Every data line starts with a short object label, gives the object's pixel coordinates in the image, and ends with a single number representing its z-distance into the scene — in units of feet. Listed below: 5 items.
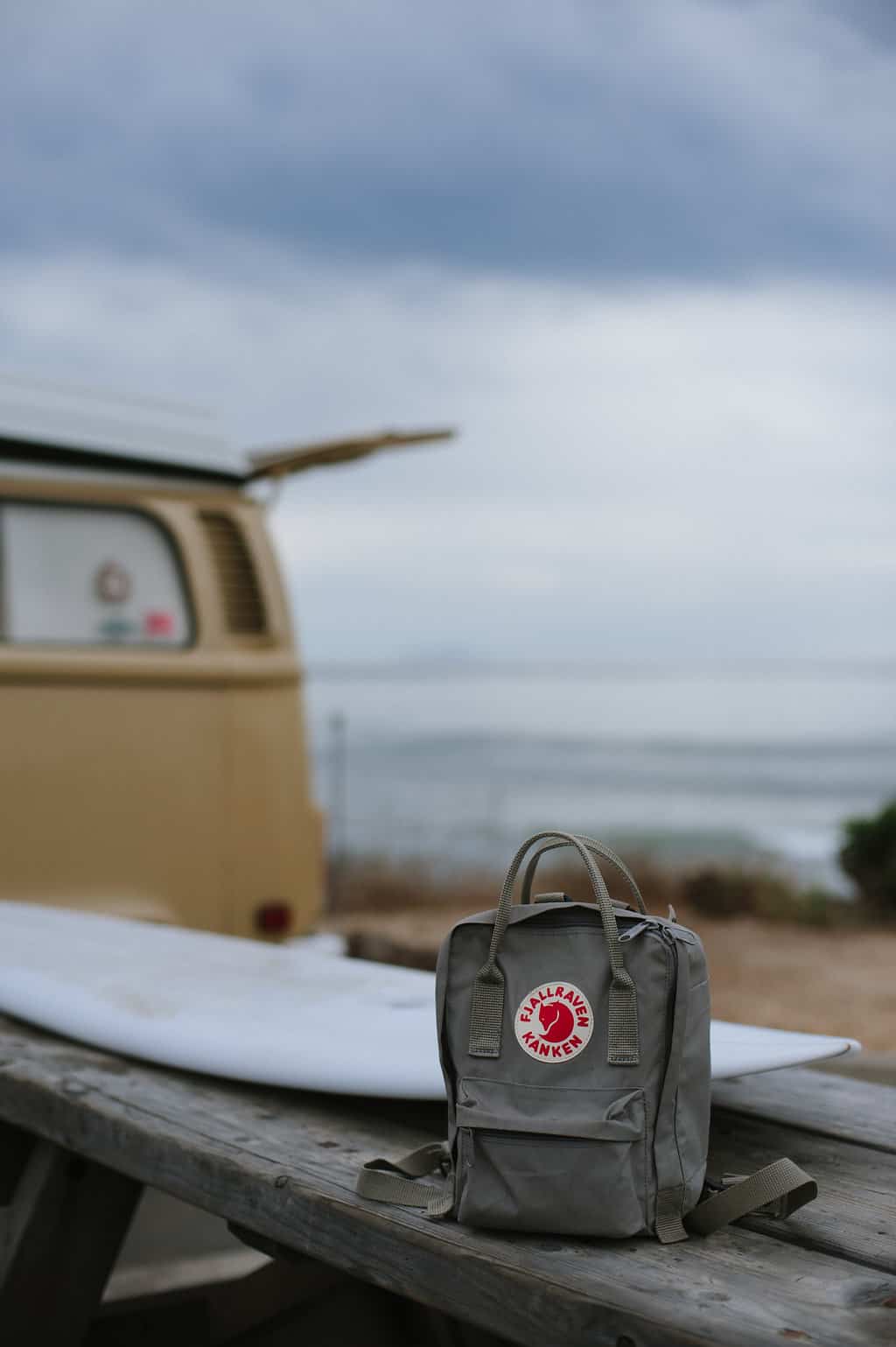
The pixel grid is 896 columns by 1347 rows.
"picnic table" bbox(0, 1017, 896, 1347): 4.61
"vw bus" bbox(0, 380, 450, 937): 14.76
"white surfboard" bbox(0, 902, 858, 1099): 6.90
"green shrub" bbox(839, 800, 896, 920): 38.22
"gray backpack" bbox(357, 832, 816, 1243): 5.00
